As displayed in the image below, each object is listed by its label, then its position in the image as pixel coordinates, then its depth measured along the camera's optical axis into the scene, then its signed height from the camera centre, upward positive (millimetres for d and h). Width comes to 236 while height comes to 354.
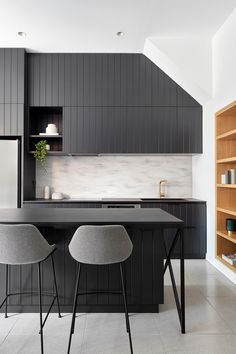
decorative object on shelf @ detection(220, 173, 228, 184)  3714 +44
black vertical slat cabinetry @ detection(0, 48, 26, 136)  4250 +1338
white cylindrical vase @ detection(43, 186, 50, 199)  4735 -161
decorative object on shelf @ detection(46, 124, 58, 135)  4516 +850
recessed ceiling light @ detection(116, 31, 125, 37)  3846 +2032
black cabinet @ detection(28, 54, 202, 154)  4402 +1256
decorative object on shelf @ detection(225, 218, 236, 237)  3674 -576
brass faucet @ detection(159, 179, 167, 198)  4898 -133
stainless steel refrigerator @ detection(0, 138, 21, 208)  4137 +136
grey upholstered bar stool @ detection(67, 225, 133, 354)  1948 -431
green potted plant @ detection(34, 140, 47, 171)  4404 +504
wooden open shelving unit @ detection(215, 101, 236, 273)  3910 +32
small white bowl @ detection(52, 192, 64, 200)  4680 -225
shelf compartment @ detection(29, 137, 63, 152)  4785 +651
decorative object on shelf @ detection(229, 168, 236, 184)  3590 +80
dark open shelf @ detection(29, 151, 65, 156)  4426 +471
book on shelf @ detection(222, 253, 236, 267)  3457 -956
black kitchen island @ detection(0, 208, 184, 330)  2545 -835
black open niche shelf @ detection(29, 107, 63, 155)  4648 +999
